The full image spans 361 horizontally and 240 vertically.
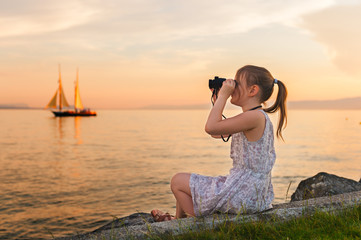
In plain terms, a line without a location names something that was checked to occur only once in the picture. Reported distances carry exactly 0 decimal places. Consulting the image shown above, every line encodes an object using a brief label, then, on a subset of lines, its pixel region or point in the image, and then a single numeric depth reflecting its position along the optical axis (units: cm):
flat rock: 314
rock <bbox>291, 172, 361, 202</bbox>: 552
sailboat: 7988
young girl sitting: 329
